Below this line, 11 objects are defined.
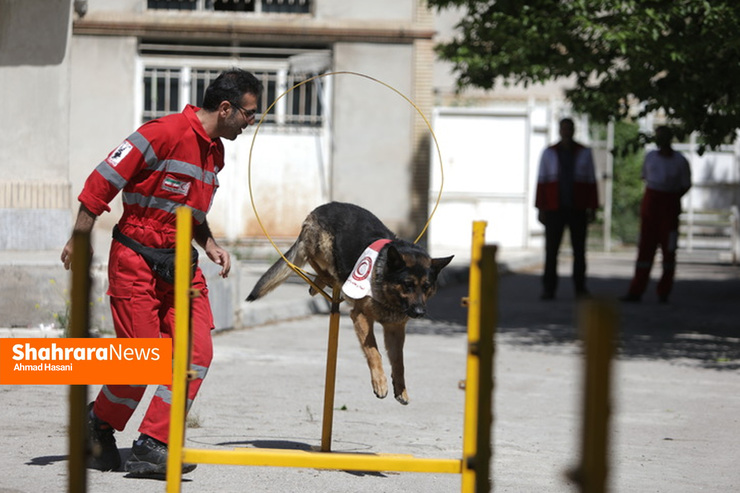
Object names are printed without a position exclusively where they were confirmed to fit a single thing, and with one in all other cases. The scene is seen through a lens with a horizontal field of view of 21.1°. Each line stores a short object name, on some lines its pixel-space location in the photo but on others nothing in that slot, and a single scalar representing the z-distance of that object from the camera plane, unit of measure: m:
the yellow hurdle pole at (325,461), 7.42
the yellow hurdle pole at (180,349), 7.20
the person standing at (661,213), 24.57
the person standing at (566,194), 24.38
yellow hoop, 10.52
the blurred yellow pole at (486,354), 6.65
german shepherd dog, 10.81
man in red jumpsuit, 9.15
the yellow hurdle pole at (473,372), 7.01
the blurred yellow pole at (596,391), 5.18
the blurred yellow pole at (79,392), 6.20
